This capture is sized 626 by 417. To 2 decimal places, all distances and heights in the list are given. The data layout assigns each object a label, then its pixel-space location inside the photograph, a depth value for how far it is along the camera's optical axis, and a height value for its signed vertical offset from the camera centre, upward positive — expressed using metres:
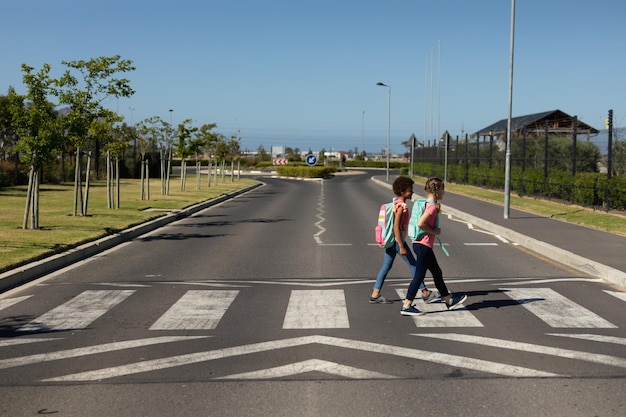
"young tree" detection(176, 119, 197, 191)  37.88 +1.53
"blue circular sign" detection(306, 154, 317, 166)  59.70 +1.34
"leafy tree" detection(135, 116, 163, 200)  38.22 +2.12
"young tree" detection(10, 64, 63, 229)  16.31 +0.85
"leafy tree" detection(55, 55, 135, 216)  18.25 +1.89
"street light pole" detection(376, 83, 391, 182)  64.35 +5.47
